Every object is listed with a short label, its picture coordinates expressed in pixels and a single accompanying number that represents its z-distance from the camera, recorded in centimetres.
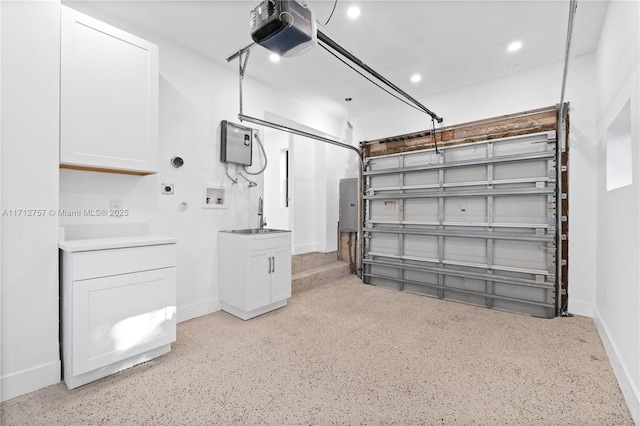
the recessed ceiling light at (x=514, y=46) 309
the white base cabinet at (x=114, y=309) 200
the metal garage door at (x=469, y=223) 345
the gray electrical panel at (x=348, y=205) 532
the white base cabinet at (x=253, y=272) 320
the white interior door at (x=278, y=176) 558
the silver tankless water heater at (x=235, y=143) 355
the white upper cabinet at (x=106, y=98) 220
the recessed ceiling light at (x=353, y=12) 253
